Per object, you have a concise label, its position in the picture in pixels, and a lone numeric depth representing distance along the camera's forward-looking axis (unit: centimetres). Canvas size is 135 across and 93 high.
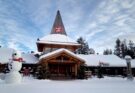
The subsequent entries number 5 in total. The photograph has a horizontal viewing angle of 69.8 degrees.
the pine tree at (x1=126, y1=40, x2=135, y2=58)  2862
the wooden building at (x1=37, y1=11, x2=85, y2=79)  1235
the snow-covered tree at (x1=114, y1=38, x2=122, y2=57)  3519
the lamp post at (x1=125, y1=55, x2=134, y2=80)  1116
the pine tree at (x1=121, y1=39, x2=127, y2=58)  3426
